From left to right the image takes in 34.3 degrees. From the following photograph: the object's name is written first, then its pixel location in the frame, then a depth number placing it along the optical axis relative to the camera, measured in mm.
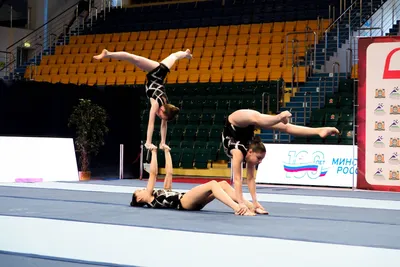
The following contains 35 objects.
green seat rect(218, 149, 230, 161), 13906
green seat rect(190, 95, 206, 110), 15148
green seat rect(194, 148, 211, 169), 13930
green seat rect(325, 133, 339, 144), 12859
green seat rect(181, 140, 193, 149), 14391
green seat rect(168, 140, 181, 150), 14531
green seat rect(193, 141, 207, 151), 14227
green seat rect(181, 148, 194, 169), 14062
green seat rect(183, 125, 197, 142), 14675
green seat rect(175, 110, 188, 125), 15133
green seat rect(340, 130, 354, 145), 12320
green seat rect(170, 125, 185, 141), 14828
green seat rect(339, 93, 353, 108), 13353
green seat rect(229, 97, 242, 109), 14404
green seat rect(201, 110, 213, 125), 14727
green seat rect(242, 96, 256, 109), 14116
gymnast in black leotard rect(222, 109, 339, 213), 6035
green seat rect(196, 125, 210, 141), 14500
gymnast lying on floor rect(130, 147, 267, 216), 6062
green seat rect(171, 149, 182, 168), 14211
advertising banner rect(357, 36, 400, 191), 10391
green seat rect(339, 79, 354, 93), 13891
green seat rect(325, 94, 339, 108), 13602
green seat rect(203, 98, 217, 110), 14939
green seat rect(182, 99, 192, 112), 15250
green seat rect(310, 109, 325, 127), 13031
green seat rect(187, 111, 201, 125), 14914
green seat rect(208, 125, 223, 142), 14289
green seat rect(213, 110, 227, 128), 14477
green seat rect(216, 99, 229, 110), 14695
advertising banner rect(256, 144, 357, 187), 11055
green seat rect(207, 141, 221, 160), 13938
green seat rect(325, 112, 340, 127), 12945
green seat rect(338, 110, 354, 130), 12742
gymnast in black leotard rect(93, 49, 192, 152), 7430
